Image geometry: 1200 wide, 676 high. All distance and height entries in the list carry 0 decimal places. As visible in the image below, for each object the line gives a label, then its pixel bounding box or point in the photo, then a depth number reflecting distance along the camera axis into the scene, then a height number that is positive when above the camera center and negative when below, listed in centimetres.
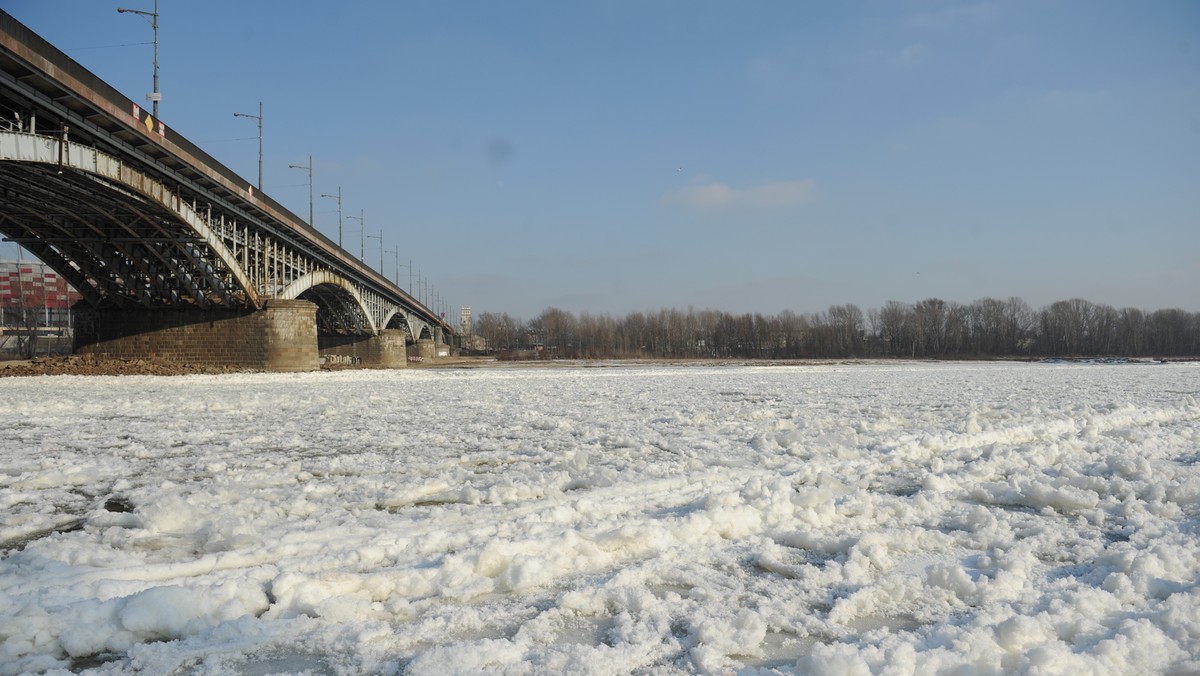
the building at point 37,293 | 8752 +872
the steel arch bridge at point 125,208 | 1670 +512
